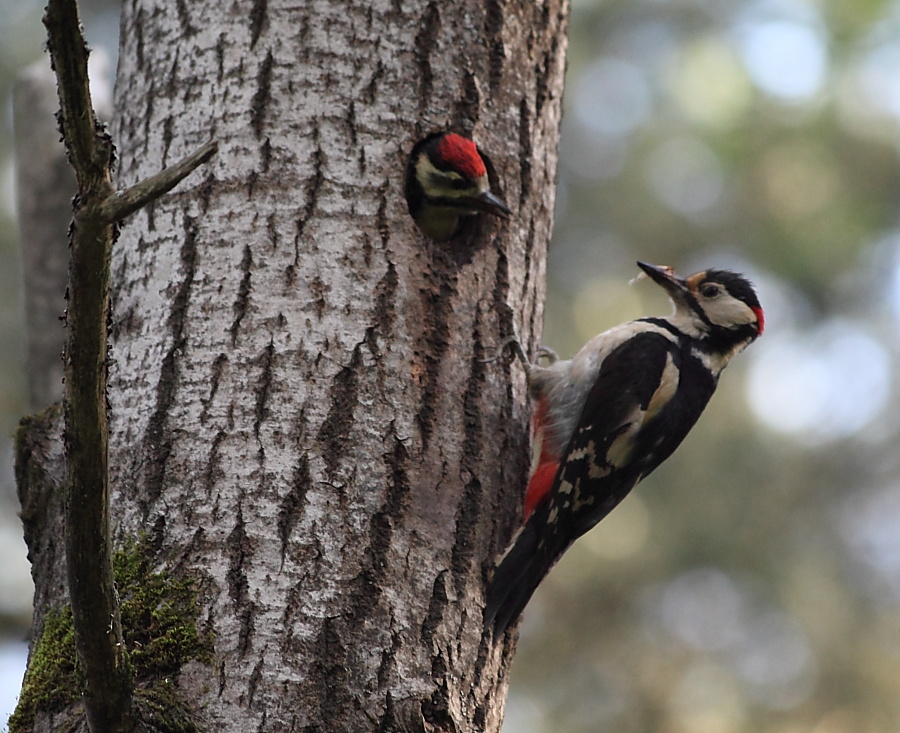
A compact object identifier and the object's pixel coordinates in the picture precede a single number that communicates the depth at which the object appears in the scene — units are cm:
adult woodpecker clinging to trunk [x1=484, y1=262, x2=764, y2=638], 581
